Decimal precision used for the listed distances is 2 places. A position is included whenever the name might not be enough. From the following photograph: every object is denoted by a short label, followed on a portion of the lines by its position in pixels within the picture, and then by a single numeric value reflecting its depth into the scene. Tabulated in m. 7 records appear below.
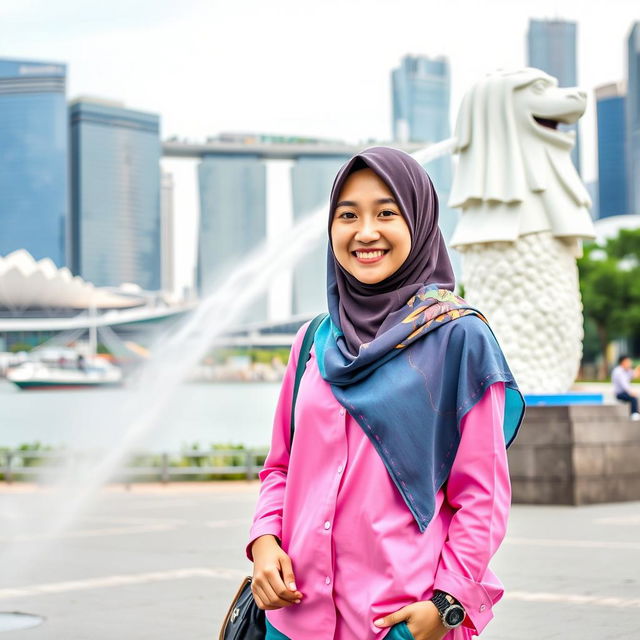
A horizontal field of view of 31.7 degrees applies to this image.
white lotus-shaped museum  82.44
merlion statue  9.91
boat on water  75.50
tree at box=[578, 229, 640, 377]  58.03
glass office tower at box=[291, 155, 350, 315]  107.31
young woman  1.94
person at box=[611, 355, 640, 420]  15.85
